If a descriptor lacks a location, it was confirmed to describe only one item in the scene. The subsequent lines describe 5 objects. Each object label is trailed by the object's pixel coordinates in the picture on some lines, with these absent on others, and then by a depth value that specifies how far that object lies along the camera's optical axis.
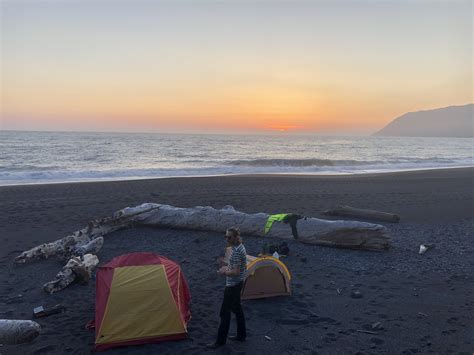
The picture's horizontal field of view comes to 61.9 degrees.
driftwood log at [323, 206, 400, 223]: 13.62
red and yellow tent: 5.86
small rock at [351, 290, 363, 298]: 7.67
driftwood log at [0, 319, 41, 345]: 5.68
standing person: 5.79
